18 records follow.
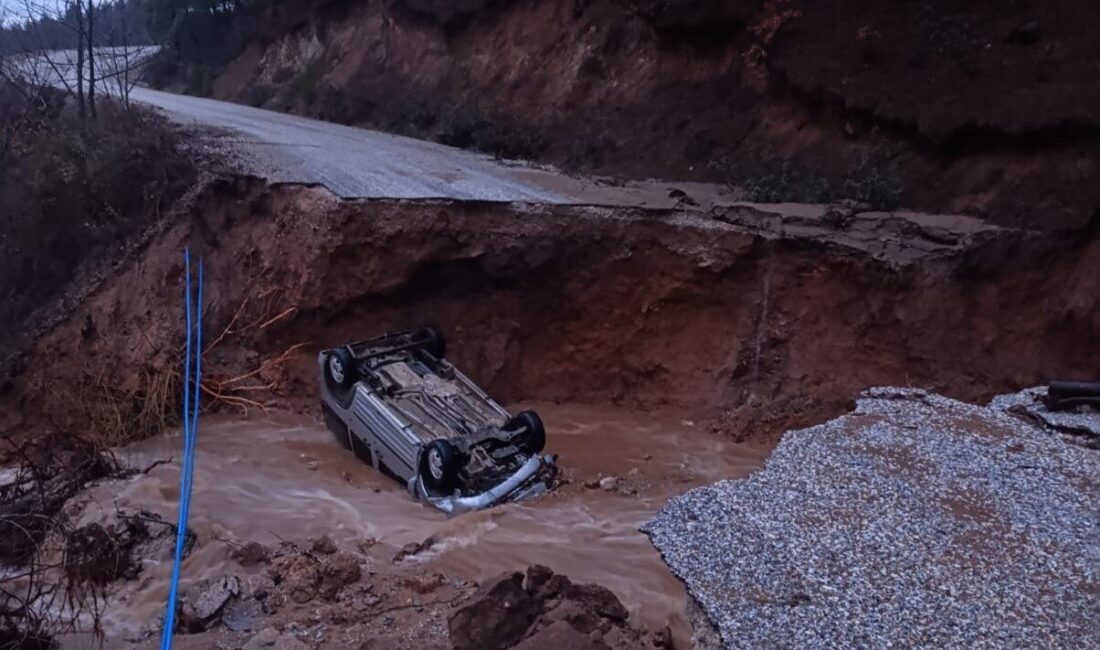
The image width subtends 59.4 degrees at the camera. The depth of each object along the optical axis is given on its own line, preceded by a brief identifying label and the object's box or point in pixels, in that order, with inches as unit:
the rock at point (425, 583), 228.2
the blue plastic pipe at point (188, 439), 181.1
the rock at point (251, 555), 258.8
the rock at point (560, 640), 163.2
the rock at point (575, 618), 182.9
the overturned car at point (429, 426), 306.2
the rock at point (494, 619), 178.9
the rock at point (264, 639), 204.5
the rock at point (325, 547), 257.4
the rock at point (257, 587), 234.3
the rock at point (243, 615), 221.5
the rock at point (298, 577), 230.8
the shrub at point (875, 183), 460.3
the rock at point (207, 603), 223.6
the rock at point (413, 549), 256.4
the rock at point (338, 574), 229.5
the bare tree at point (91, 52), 577.0
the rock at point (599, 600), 197.6
